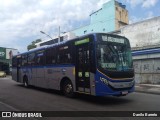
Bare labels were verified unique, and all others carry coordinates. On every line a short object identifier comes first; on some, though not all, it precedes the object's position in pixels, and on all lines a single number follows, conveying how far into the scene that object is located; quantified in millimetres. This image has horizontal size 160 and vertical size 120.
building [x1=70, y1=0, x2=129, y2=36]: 28173
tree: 42423
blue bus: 5789
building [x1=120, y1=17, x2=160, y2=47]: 13380
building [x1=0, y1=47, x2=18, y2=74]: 33325
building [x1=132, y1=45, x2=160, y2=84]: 11976
